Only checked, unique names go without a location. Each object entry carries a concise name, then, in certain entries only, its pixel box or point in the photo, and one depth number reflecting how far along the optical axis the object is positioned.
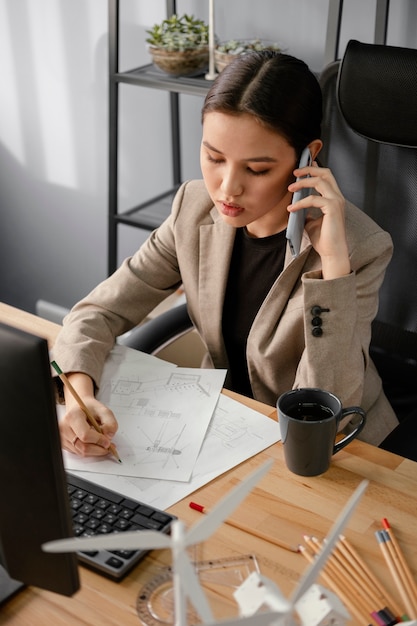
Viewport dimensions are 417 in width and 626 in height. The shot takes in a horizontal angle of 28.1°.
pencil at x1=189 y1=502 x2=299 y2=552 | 1.01
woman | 1.33
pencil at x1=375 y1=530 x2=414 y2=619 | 0.92
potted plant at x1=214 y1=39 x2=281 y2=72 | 2.14
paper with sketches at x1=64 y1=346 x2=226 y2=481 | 1.17
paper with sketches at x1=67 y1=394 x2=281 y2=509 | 1.12
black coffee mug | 1.11
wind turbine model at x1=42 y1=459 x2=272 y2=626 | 0.61
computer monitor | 0.71
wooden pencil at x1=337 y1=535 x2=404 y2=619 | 0.92
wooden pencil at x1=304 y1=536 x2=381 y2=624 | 0.91
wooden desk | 0.92
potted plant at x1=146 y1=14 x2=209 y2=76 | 2.19
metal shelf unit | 1.96
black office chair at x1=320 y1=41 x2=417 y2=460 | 1.45
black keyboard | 0.97
